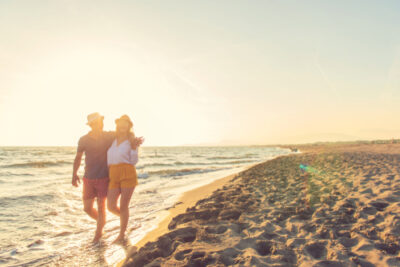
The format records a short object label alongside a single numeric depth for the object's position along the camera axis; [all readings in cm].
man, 424
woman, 396
